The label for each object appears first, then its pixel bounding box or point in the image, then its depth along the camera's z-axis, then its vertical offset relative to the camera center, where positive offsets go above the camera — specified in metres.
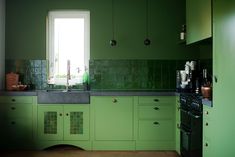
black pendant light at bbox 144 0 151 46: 5.55 +0.62
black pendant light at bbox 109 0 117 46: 5.54 +0.56
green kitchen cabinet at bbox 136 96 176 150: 5.08 -0.62
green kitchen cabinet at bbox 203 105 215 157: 3.42 -0.51
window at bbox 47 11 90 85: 5.68 +0.56
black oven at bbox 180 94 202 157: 3.81 -0.53
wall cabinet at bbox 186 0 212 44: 3.77 +0.69
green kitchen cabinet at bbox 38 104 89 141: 5.09 -0.58
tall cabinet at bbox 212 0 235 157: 2.92 +0.02
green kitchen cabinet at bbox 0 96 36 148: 5.11 -0.59
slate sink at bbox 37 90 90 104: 5.09 -0.27
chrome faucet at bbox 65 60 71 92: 5.48 +0.03
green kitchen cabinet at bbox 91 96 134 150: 5.09 -0.54
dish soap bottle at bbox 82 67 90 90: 5.60 -0.04
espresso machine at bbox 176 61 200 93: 4.85 +0.00
